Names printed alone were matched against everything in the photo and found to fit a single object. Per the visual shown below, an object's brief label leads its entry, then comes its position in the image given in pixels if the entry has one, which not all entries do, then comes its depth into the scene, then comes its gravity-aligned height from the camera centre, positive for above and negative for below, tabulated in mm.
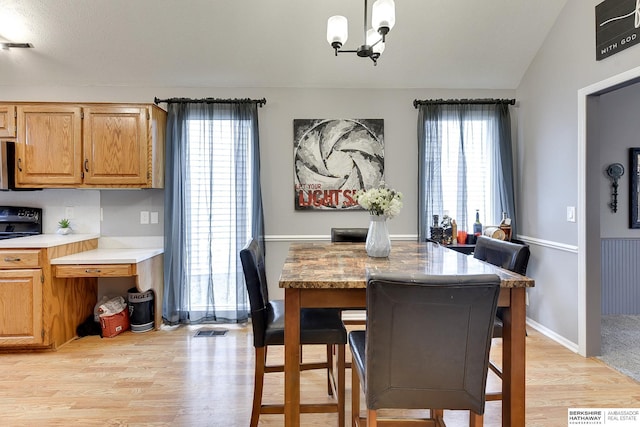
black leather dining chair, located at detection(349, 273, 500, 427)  1191 -463
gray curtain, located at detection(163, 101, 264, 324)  3457 +77
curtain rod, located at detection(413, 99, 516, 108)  3541 +1128
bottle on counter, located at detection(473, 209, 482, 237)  3496 -159
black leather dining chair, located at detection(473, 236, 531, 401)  1840 -261
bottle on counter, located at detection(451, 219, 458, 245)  3482 -207
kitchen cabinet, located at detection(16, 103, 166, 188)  3115 +612
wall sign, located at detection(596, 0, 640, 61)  2306 +1288
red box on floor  3176 -1023
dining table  1483 -405
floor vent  3207 -1120
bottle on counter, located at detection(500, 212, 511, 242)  3408 -145
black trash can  3289 -926
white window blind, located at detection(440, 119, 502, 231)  3587 +447
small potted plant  3393 -135
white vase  2008 -153
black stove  3352 -77
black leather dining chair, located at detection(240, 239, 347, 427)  1762 -620
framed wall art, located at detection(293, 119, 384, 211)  3555 +535
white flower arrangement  1947 +58
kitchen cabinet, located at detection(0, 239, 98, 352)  2779 -695
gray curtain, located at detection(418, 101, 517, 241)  3535 +586
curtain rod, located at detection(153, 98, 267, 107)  3416 +1103
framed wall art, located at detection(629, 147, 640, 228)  3459 +258
